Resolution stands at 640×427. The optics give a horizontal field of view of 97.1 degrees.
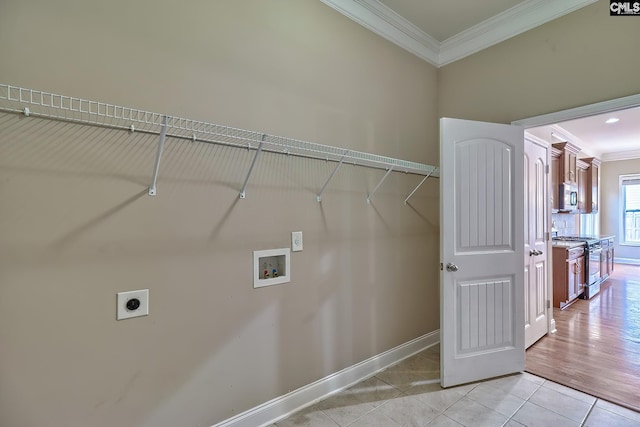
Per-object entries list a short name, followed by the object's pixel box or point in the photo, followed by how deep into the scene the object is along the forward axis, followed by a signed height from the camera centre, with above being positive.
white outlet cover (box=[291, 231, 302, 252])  1.88 -0.14
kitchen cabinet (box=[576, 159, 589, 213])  5.44 +0.73
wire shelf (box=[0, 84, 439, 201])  1.11 +0.45
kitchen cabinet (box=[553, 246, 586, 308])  3.96 -0.78
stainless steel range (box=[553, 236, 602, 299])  4.43 -0.68
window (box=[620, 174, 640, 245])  6.79 +0.30
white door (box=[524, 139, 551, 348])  2.82 -0.20
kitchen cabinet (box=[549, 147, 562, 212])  4.47 +0.71
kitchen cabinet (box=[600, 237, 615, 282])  5.21 -0.73
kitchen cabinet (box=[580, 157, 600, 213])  5.92 +0.78
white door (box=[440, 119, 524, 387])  2.16 -0.24
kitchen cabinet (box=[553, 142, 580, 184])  4.50 +0.98
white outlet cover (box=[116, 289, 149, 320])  1.30 -0.40
